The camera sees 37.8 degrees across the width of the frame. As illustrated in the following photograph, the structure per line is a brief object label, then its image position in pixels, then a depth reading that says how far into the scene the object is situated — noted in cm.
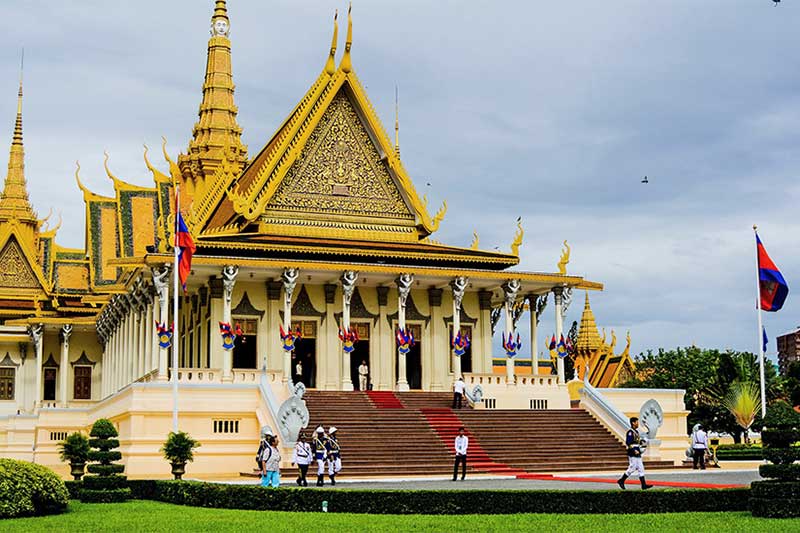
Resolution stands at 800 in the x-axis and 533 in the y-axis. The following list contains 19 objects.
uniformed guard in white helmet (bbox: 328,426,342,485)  2375
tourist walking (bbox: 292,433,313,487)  2327
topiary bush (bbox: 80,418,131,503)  2117
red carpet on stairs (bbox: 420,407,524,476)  2817
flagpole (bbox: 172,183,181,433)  2833
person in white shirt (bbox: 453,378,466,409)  3344
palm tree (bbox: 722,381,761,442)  4134
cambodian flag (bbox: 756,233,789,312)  3584
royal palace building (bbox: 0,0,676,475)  3244
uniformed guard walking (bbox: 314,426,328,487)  2327
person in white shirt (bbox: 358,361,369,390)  3750
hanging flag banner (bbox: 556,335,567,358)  3713
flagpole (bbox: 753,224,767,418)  3416
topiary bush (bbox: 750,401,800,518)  1600
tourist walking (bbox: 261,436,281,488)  2217
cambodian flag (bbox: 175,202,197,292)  3031
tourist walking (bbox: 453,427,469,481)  2502
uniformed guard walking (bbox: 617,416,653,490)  2088
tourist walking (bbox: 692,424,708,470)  3006
